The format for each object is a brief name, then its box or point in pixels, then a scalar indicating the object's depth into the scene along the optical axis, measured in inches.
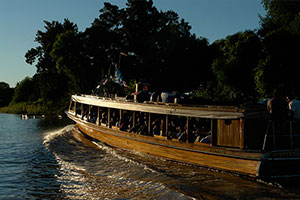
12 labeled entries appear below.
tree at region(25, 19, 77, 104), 2059.5
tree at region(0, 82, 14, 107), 3497.3
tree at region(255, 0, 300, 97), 884.6
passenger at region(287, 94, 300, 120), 424.5
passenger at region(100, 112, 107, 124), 763.3
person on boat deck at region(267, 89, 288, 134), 409.4
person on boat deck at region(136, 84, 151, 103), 630.4
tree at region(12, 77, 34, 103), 2972.4
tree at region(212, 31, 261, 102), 1030.4
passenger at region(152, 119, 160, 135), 587.5
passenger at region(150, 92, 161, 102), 604.5
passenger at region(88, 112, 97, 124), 803.4
